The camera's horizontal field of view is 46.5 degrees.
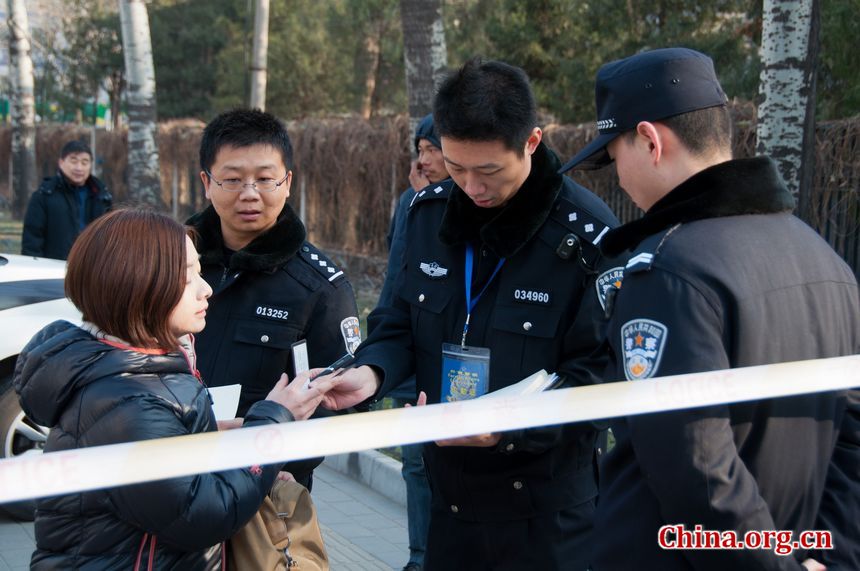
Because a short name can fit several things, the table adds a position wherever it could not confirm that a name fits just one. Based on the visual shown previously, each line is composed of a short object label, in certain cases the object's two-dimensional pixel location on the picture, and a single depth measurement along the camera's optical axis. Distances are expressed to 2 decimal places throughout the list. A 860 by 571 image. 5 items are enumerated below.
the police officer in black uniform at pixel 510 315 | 2.88
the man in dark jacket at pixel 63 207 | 8.92
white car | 5.84
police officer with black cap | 1.97
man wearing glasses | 3.36
